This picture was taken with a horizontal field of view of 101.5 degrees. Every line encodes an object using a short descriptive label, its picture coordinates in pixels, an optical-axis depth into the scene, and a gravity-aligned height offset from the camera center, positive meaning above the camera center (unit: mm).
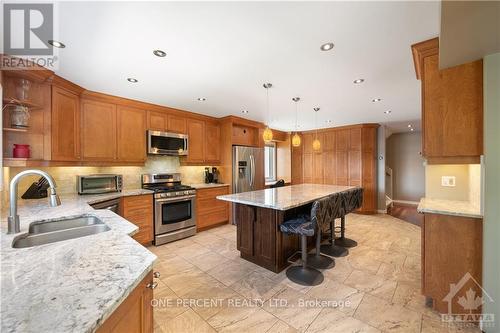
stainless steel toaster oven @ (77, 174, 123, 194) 3022 -272
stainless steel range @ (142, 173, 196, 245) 3521 -758
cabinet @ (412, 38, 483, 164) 1766 +514
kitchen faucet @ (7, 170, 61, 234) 1328 -224
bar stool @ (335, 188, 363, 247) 3055 -621
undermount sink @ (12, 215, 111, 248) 1455 -519
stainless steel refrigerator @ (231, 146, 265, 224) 4695 -84
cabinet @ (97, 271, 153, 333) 779 -650
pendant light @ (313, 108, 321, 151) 4010 +423
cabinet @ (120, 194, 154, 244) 3178 -754
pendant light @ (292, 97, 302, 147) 3541 +479
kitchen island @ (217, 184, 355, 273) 2586 -819
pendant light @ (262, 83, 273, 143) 3176 +493
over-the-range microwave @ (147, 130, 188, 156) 3736 +435
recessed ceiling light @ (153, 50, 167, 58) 1994 +1120
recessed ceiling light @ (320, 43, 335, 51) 1874 +1114
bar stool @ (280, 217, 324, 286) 2351 -1211
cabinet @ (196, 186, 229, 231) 4145 -916
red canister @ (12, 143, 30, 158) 2320 +172
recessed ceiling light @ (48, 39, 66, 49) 1827 +1120
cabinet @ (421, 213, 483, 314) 1725 -819
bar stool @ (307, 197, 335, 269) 2281 -657
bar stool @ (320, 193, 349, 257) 2635 -990
